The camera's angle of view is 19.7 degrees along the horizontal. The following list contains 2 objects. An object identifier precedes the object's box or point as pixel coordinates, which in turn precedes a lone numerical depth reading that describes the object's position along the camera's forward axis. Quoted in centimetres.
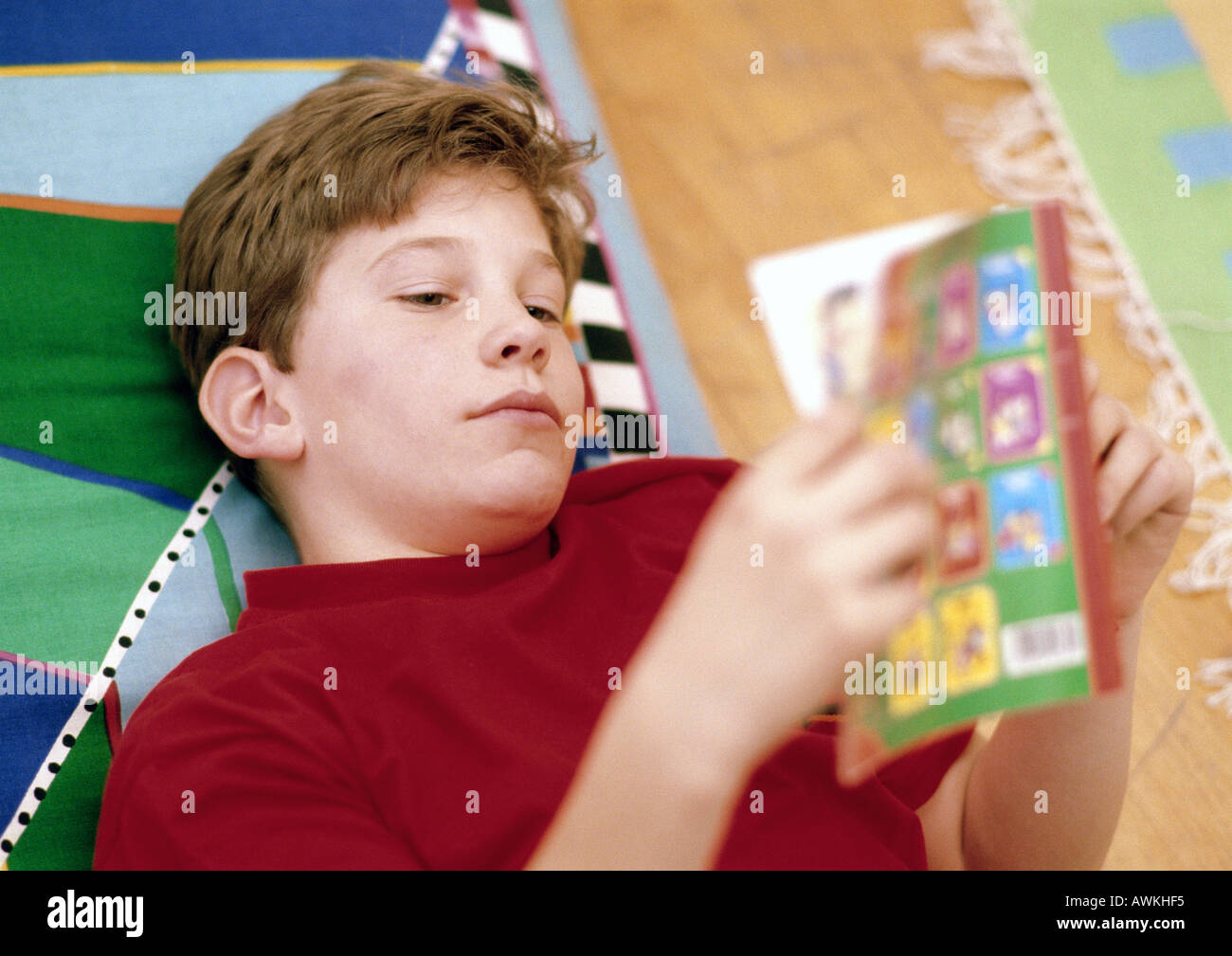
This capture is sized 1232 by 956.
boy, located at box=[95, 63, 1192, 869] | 140
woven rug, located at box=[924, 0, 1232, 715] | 215
